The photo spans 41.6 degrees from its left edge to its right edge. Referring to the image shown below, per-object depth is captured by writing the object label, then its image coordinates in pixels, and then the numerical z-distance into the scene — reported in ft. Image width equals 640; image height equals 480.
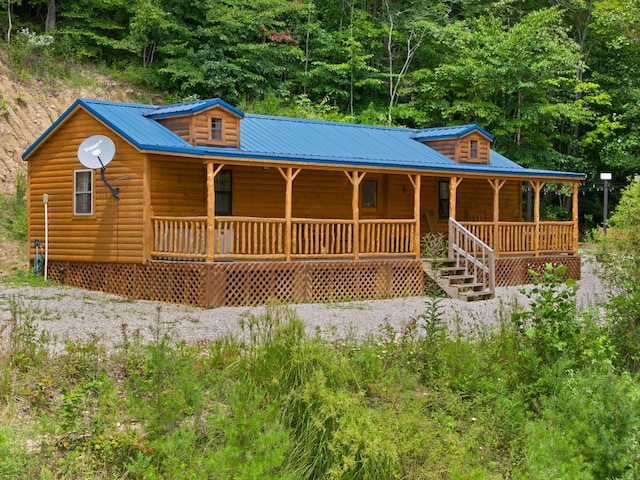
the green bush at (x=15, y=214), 81.41
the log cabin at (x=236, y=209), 59.57
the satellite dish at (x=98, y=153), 61.05
